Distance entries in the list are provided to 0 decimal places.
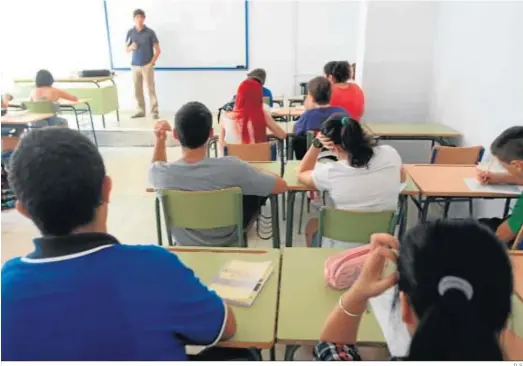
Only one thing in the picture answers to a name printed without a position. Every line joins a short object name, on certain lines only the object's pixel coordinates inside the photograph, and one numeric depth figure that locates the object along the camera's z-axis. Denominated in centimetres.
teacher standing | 735
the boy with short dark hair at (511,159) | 212
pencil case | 146
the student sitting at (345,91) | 413
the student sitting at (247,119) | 373
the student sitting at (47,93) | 565
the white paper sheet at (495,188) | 254
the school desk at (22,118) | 494
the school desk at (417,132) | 420
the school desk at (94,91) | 697
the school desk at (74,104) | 600
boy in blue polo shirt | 93
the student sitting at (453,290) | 70
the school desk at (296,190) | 259
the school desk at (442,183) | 254
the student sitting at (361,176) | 215
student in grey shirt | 225
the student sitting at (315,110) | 360
